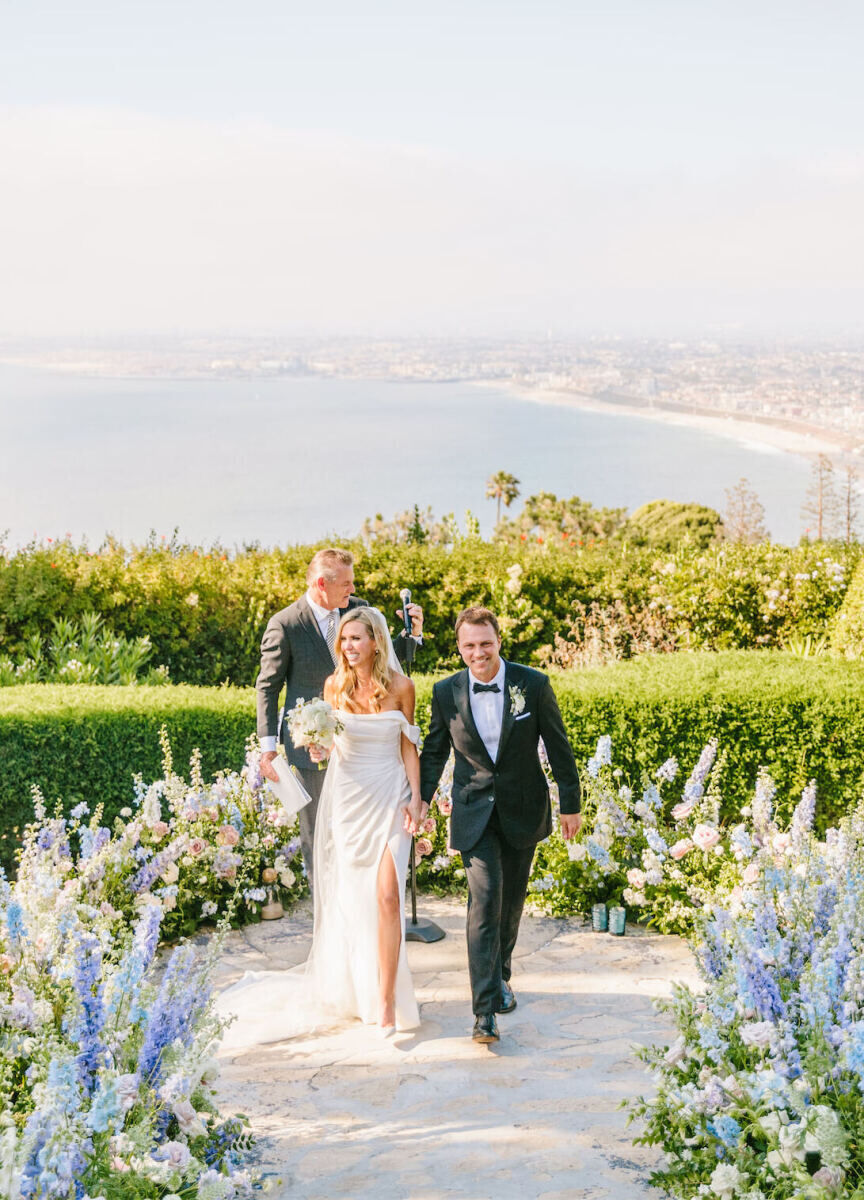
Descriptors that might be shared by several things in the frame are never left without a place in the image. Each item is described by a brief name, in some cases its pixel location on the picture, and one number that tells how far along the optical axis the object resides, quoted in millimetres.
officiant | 5316
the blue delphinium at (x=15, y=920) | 3607
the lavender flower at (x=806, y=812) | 4623
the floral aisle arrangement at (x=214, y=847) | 5582
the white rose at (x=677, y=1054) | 3617
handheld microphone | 5269
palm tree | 27047
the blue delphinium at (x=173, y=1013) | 3236
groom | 4469
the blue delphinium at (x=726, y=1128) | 3221
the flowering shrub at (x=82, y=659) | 8086
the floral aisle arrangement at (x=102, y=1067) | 2730
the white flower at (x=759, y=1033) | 3264
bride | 4641
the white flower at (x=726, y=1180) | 3172
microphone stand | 5438
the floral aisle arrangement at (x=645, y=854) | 5520
